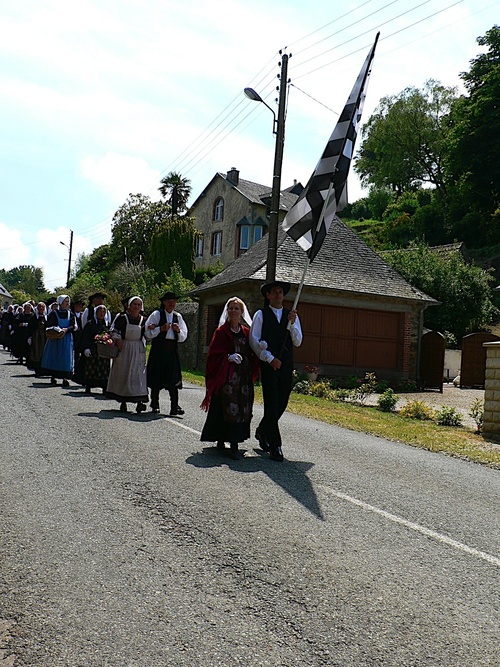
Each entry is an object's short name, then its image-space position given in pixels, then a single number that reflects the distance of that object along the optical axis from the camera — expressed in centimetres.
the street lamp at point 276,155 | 1770
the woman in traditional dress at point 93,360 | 1329
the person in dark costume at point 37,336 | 1811
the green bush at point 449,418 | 1327
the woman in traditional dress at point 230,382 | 749
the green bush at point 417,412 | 1412
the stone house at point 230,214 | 4812
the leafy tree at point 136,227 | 5522
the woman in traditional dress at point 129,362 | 1062
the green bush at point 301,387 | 1861
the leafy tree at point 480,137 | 4662
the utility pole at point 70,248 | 5994
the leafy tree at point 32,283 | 11600
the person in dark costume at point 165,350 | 1062
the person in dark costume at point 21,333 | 2067
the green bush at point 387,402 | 1528
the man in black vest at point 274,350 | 752
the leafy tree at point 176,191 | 5859
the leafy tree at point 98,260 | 7356
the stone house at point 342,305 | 2303
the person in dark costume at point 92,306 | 1388
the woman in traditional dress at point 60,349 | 1489
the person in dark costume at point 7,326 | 2517
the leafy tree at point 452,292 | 3388
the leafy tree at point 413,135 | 6800
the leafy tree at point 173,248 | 4447
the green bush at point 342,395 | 1763
